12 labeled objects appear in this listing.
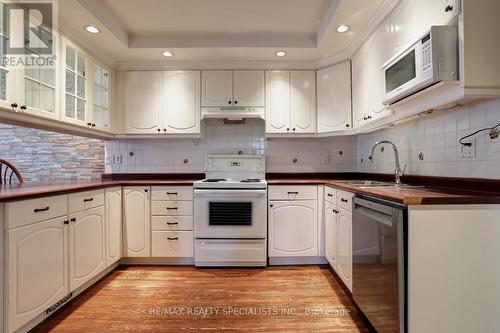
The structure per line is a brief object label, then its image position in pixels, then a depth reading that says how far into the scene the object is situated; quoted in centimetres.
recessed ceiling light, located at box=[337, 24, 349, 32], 220
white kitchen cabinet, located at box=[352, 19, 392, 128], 198
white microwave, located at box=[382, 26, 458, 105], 125
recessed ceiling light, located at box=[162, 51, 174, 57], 267
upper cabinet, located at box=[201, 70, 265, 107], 291
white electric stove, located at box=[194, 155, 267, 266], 254
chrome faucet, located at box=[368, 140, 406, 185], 210
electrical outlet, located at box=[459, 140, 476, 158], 148
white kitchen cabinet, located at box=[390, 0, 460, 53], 131
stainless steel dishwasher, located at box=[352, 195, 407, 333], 121
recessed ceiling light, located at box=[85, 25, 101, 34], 220
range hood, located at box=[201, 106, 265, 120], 288
